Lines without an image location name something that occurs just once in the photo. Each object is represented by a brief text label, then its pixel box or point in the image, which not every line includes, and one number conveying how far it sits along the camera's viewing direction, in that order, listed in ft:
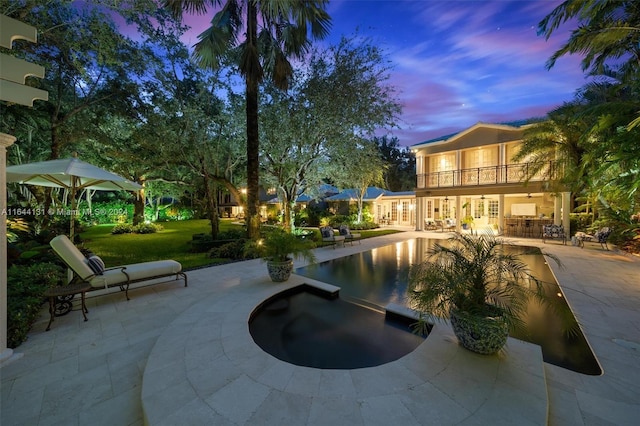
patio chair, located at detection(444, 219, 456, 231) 62.12
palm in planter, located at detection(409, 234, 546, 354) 9.93
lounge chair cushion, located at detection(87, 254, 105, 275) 16.65
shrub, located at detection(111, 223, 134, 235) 54.01
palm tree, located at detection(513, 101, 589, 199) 37.45
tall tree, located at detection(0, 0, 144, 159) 22.71
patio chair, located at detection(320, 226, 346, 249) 38.73
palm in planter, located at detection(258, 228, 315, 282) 20.44
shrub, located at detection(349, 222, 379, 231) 65.92
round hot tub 11.31
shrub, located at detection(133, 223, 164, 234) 56.03
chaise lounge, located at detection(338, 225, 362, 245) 42.23
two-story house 49.57
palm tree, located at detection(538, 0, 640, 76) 21.70
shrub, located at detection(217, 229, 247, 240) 35.95
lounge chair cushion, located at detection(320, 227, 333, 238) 39.05
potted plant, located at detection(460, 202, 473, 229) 55.35
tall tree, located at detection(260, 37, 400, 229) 35.04
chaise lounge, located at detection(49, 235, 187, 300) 15.71
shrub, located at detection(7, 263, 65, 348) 11.85
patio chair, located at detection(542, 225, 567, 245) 44.75
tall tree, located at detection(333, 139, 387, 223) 40.22
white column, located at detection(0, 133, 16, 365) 10.78
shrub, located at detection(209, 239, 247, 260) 30.81
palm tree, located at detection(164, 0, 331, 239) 27.02
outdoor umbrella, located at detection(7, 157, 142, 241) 16.16
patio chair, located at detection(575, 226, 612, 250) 35.24
